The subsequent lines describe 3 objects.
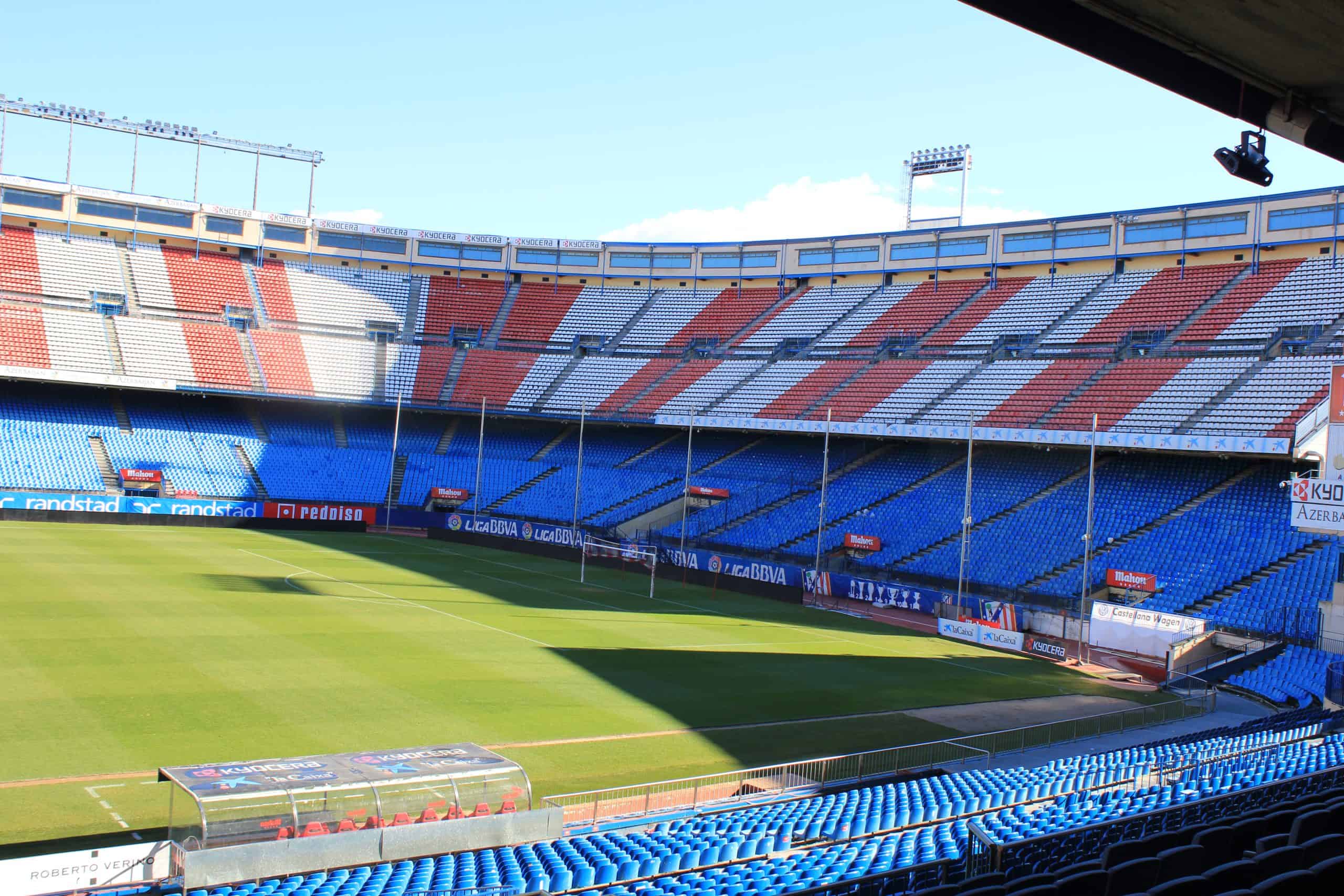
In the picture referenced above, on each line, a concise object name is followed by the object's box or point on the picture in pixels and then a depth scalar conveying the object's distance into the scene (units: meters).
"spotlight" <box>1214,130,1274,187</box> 9.76
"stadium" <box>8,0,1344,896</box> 13.26
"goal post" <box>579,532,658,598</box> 48.97
